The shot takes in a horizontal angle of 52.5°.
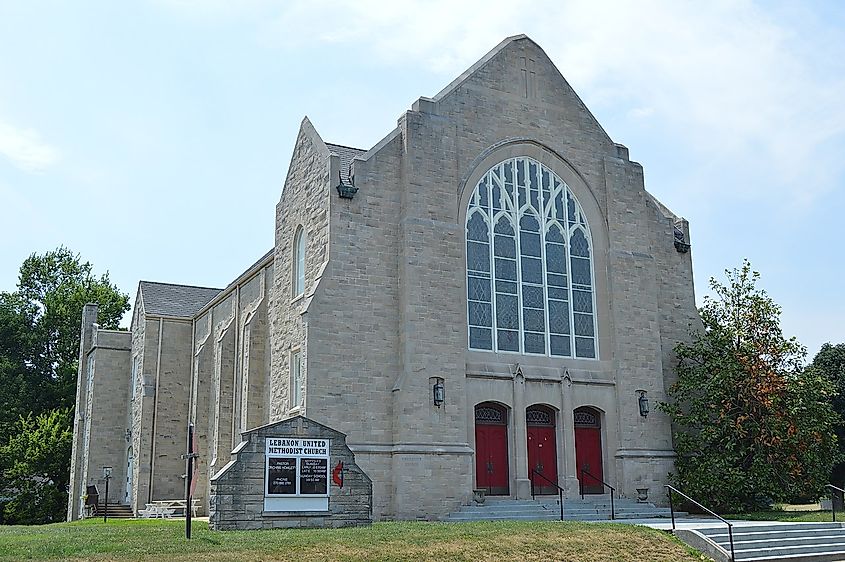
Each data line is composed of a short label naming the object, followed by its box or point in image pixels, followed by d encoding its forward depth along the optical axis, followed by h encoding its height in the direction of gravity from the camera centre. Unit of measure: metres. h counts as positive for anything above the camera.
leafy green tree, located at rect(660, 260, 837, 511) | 25.50 +0.82
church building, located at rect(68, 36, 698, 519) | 23.67 +4.48
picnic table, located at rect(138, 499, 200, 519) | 32.72 -2.07
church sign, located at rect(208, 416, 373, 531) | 18.00 -0.63
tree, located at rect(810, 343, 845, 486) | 42.81 +3.86
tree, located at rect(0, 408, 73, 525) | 45.84 -0.85
